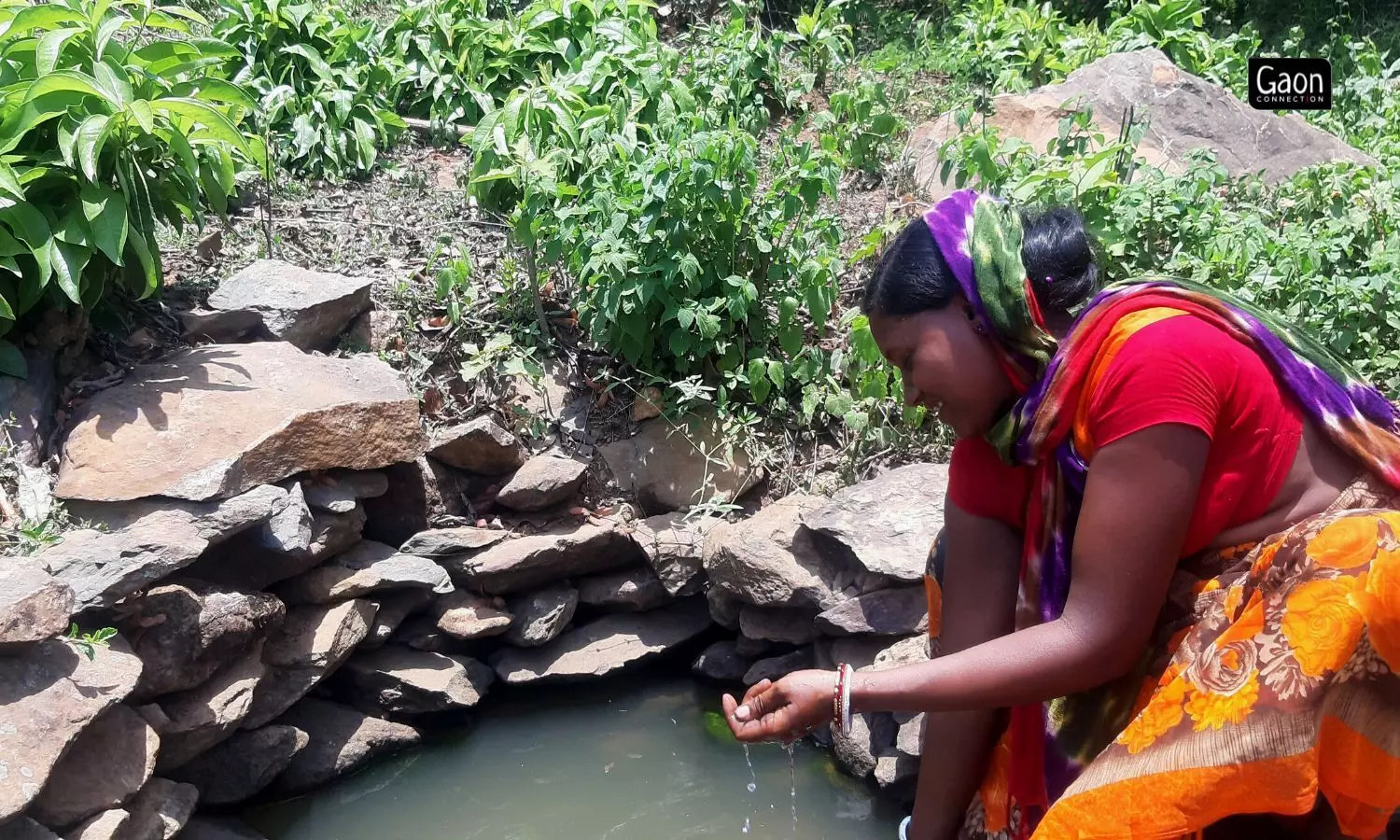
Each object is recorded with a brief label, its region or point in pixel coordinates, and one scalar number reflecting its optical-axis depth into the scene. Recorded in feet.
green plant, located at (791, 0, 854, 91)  18.26
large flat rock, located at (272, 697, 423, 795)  11.21
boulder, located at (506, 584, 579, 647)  12.33
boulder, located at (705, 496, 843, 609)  11.32
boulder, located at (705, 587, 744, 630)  12.05
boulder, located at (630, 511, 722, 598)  12.23
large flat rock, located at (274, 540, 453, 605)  11.43
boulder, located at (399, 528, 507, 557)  12.17
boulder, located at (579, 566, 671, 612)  12.57
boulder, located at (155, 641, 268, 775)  10.23
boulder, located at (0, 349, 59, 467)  11.00
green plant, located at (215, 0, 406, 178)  16.01
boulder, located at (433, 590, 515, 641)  12.08
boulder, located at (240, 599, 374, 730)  11.07
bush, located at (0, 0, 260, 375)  10.53
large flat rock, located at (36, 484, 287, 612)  9.37
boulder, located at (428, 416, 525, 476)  12.54
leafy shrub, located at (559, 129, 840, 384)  12.54
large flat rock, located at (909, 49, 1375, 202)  16.06
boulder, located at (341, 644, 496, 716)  11.82
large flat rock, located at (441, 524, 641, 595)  12.07
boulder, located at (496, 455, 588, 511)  12.53
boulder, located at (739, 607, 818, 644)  11.83
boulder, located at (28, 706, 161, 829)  8.80
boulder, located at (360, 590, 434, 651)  11.85
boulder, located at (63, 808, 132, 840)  8.79
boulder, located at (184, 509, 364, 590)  10.83
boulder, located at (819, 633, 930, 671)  10.55
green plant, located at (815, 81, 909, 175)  15.67
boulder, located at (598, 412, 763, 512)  13.09
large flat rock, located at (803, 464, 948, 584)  10.89
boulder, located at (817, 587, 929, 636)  10.93
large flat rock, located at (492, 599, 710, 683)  12.36
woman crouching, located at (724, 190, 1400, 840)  5.45
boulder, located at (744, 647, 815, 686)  11.93
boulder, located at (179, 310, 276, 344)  12.76
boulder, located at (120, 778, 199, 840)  9.44
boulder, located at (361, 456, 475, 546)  12.41
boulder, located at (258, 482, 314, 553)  10.78
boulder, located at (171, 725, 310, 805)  10.74
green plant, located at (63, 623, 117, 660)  9.01
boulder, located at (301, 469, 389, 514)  11.48
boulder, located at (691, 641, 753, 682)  12.30
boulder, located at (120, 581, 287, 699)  9.97
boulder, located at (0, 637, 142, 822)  8.13
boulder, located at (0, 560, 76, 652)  8.34
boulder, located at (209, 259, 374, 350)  12.92
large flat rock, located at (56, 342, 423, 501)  10.64
